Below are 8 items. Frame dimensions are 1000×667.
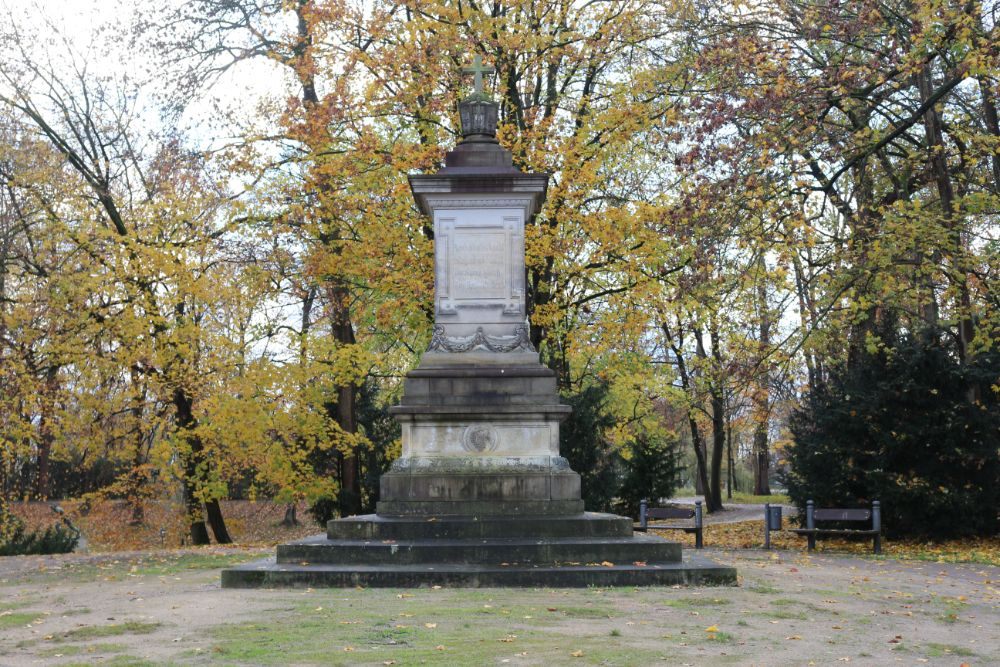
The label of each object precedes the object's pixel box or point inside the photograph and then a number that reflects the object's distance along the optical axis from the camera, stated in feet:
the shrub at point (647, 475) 85.18
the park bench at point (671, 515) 59.31
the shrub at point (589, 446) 71.97
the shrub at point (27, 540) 61.72
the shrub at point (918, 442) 61.46
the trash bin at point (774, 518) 61.21
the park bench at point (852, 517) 56.49
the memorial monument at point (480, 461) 35.99
